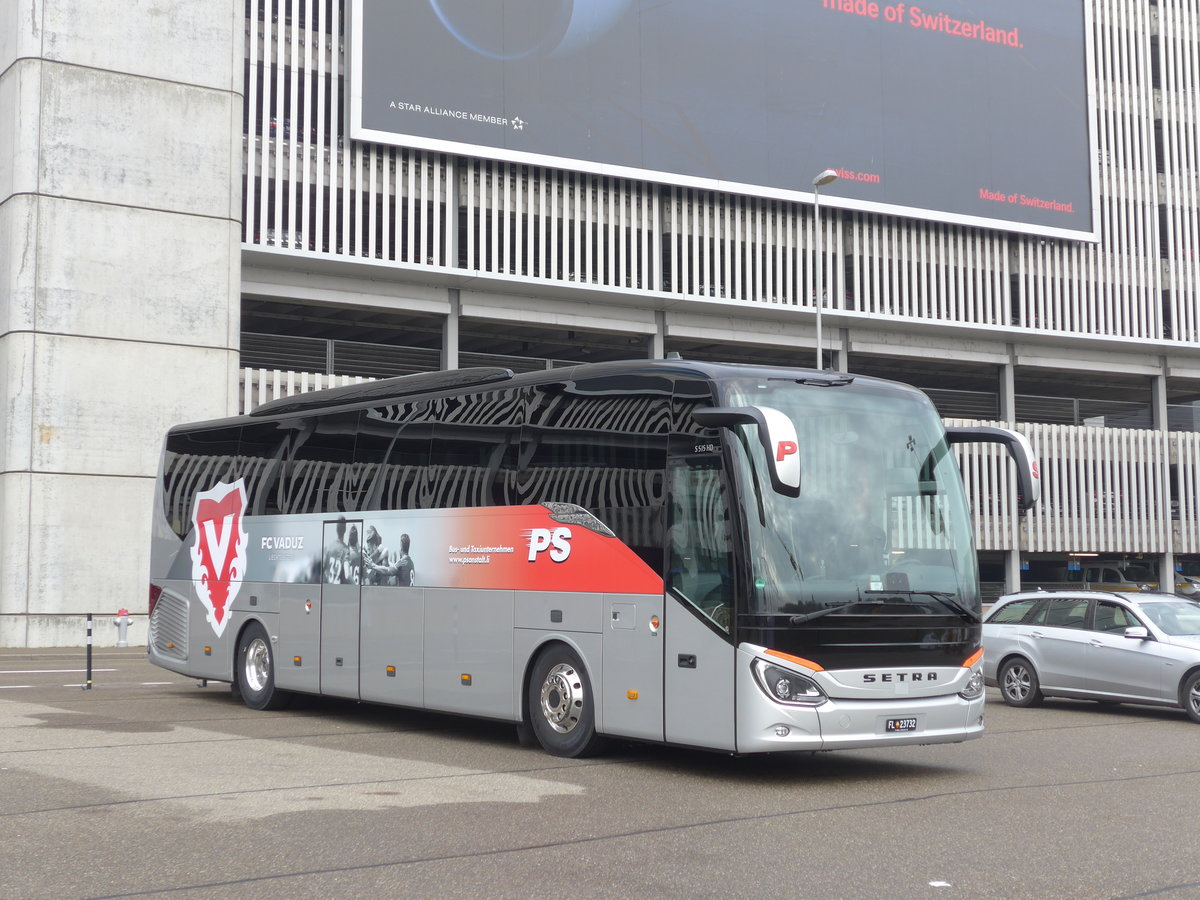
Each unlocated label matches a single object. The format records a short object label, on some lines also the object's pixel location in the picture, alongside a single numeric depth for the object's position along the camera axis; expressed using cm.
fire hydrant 2403
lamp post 2977
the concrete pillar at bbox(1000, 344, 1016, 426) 4719
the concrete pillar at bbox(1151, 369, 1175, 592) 4934
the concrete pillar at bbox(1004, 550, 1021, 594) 4662
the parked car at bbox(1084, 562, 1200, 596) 4748
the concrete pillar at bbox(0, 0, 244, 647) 3006
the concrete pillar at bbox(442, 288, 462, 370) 3888
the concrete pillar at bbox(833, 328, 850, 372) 4422
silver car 1634
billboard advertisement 3728
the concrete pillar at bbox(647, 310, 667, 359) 4141
